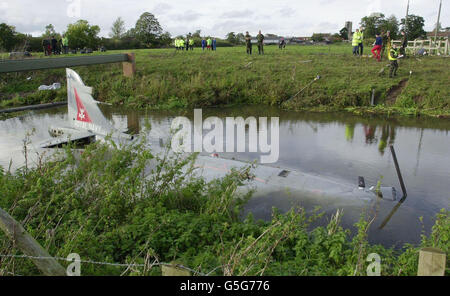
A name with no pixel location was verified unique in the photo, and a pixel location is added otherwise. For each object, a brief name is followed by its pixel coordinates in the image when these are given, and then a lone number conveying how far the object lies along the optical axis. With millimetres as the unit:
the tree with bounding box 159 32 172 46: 51991
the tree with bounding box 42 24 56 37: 43756
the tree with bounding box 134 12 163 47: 50375
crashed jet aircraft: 7906
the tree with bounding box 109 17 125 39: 54562
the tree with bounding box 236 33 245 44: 63912
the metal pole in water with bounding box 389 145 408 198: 8218
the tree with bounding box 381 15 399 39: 49641
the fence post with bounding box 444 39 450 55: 28828
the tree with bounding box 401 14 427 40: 56638
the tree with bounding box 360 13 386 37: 55506
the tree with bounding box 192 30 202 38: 58875
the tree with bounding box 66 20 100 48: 44469
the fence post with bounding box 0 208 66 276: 3523
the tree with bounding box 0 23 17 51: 39594
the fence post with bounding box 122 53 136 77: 25484
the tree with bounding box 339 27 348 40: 85469
